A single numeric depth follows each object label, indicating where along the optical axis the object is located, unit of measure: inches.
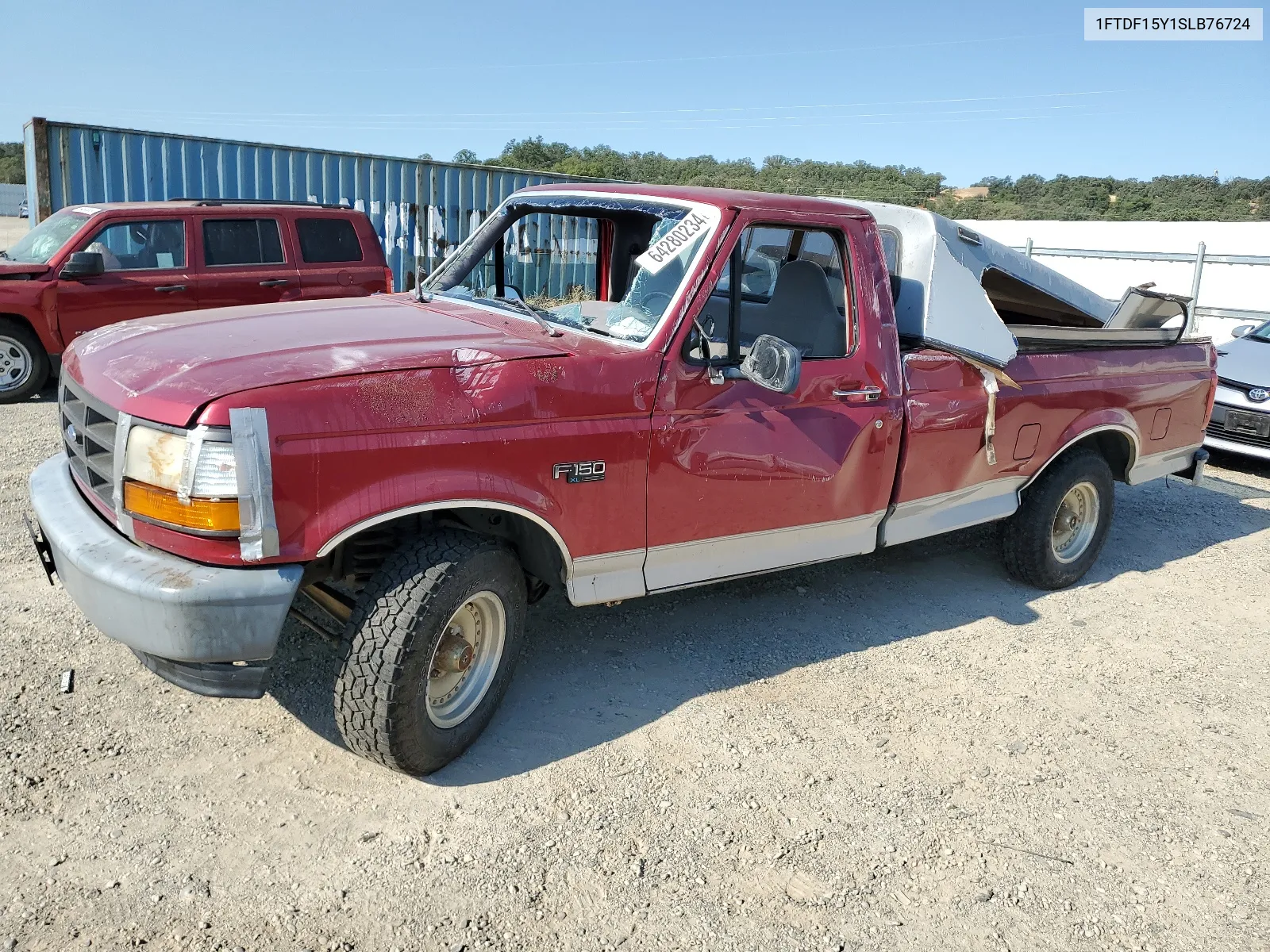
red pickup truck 110.0
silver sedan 339.6
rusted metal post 448.8
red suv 335.3
